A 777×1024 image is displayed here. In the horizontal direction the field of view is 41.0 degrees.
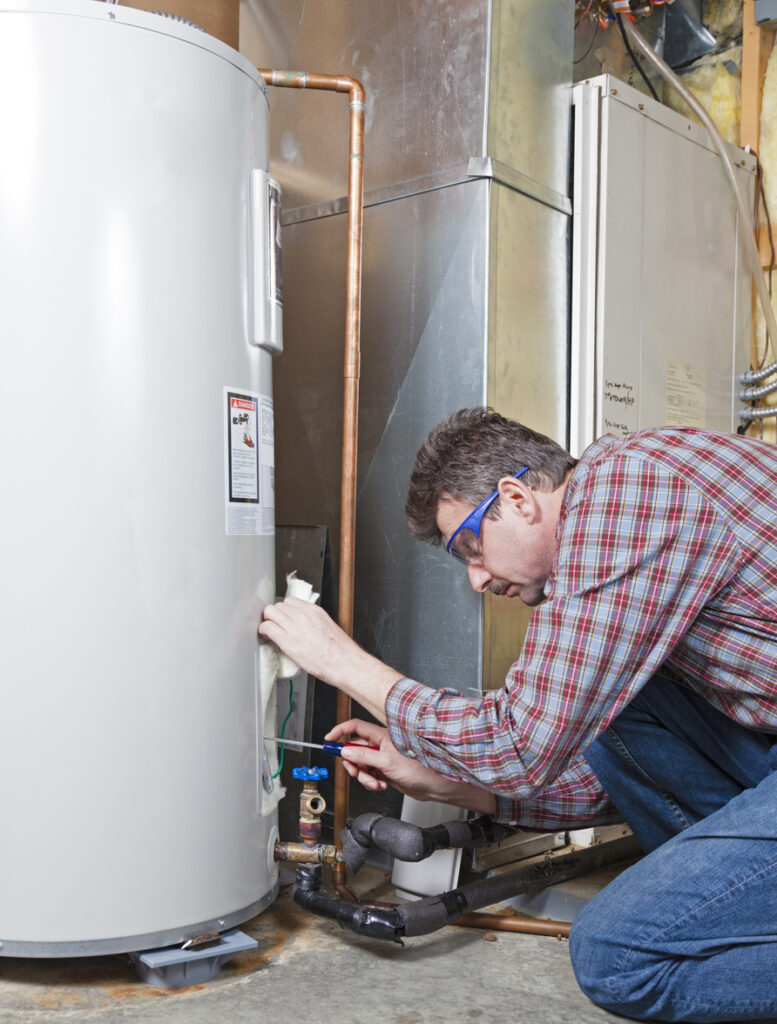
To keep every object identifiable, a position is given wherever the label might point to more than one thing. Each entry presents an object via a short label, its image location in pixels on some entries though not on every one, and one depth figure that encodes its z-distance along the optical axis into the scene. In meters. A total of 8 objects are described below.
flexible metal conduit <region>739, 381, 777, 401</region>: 2.72
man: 1.34
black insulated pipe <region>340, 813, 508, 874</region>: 1.70
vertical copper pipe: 1.96
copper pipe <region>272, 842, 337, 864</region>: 1.74
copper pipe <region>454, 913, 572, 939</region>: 1.79
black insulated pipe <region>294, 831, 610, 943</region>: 1.60
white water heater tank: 1.46
